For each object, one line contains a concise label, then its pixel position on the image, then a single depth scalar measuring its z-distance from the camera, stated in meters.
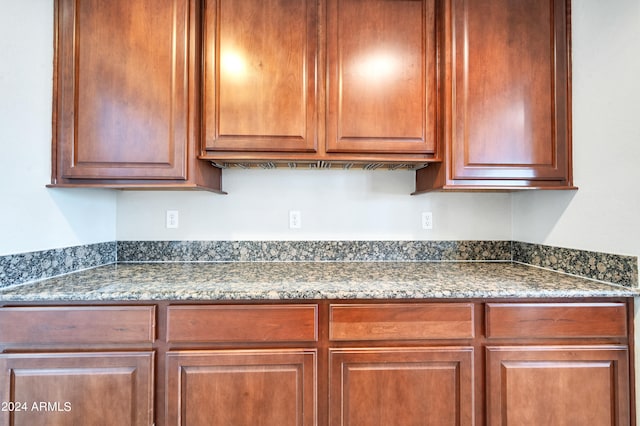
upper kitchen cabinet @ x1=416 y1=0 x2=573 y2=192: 1.37
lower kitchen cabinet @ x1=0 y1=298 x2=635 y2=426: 1.13
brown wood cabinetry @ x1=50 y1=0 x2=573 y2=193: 1.34
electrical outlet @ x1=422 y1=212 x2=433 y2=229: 1.81
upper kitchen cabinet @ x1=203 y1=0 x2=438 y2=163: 1.37
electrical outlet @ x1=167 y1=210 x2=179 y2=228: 1.77
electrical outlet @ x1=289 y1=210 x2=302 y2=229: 1.78
